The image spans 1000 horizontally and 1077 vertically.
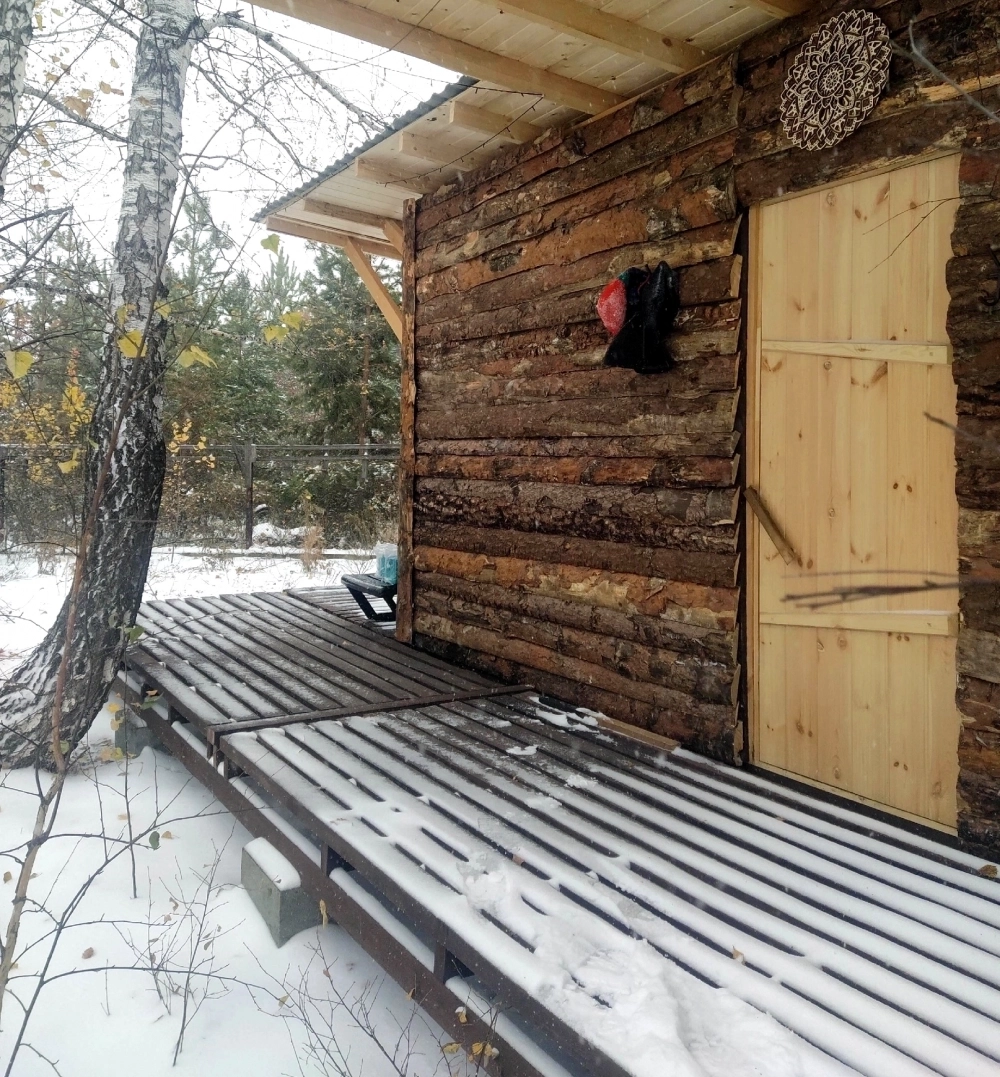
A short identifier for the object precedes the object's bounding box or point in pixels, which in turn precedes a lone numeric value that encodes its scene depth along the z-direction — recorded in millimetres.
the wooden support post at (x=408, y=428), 5734
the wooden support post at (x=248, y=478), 11273
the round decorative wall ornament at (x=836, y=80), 2865
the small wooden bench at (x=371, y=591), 6266
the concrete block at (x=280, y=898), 3014
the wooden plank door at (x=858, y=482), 2859
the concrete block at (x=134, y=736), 5000
